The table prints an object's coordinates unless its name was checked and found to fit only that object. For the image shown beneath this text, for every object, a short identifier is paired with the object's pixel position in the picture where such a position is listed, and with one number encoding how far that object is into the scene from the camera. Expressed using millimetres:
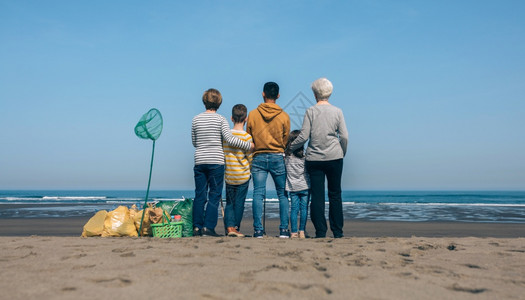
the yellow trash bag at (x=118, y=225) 5195
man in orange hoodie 5055
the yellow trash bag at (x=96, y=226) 5242
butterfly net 5062
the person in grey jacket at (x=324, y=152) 4879
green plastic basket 4988
